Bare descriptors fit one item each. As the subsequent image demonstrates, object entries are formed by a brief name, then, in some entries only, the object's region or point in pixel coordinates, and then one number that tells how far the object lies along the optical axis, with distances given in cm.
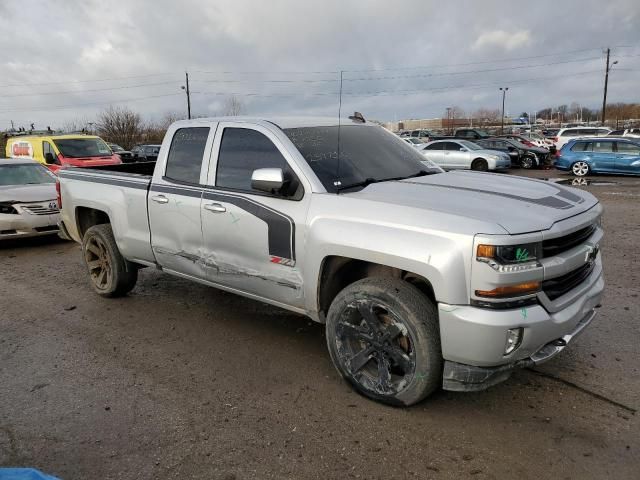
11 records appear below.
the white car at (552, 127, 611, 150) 2939
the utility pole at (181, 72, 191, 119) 4843
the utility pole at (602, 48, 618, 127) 5288
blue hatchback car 1897
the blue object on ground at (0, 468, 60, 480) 200
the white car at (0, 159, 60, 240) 859
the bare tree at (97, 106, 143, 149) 4906
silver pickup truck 286
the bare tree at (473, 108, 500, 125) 10294
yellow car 1295
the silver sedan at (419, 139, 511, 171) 2036
